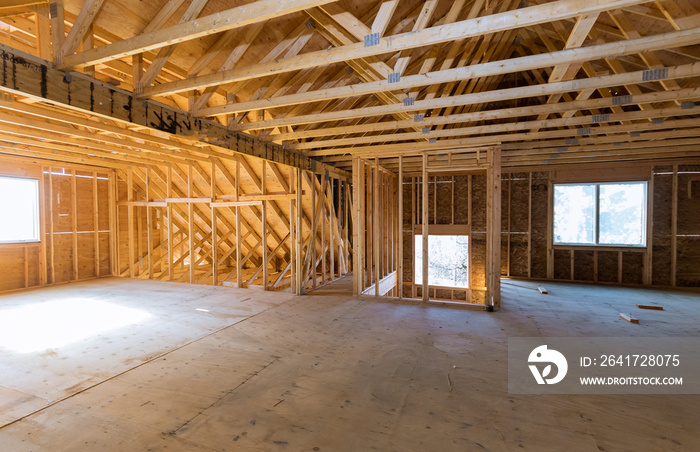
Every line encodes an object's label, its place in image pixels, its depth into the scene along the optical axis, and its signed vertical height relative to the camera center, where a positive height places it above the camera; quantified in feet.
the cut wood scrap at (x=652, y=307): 17.80 -4.96
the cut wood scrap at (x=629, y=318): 15.33 -4.90
